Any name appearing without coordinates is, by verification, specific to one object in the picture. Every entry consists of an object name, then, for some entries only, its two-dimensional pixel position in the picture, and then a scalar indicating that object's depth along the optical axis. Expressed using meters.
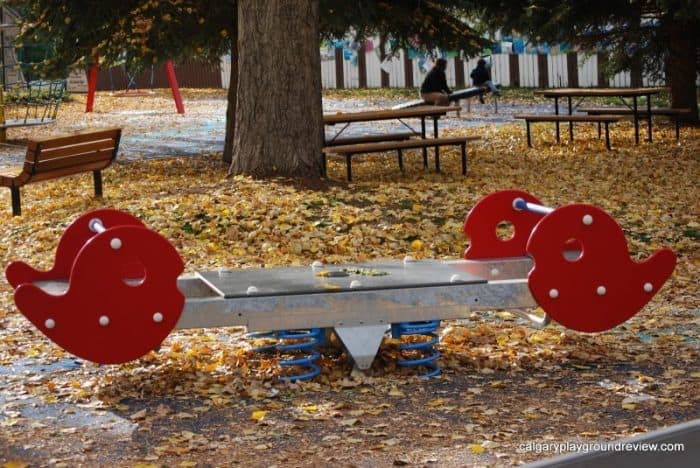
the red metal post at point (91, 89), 33.34
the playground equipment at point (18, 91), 21.69
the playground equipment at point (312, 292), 6.45
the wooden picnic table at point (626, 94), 18.77
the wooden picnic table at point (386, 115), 15.75
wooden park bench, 13.16
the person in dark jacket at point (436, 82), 26.83
